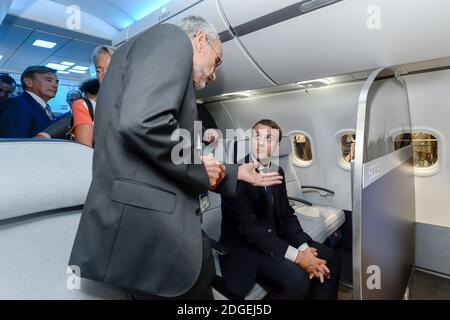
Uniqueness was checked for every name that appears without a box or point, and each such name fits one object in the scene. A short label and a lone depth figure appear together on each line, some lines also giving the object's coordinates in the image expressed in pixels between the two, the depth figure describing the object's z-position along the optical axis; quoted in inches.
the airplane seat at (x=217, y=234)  65.9
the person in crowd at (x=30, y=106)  89.4
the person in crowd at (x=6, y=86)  124.8
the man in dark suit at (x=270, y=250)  69.7
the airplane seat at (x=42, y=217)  47.7
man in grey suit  36.8
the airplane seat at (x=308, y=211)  107.8
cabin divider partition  50.9
